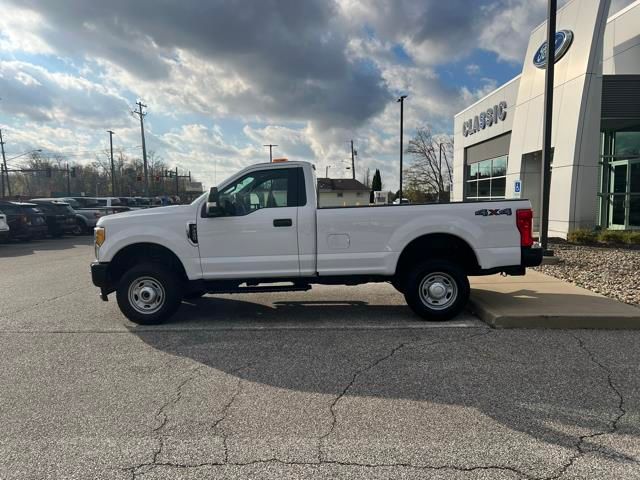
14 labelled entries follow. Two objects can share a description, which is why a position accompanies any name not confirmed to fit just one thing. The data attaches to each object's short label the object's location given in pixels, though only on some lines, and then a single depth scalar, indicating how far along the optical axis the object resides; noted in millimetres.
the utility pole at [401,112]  29656
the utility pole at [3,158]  59069
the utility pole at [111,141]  57762
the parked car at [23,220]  17141
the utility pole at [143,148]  47281
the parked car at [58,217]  18984
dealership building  14211
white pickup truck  5555
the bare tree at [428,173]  59938
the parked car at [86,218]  21047
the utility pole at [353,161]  55531
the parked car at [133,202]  27984
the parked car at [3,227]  15773
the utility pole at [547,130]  10148
